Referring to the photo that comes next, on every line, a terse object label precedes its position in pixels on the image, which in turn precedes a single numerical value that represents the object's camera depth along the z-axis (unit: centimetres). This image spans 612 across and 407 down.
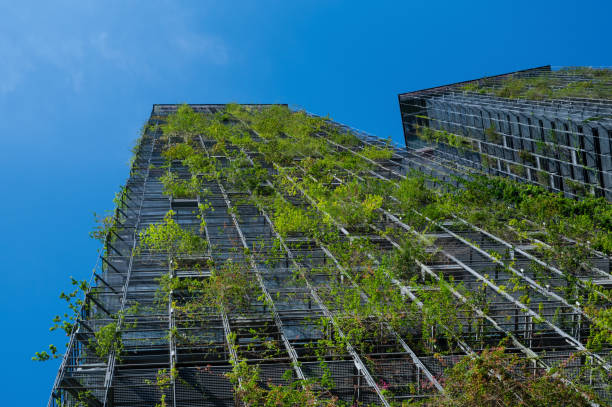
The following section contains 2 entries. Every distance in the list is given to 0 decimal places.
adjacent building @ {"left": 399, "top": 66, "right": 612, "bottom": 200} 3097
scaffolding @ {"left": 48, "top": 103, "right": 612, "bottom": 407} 1562
